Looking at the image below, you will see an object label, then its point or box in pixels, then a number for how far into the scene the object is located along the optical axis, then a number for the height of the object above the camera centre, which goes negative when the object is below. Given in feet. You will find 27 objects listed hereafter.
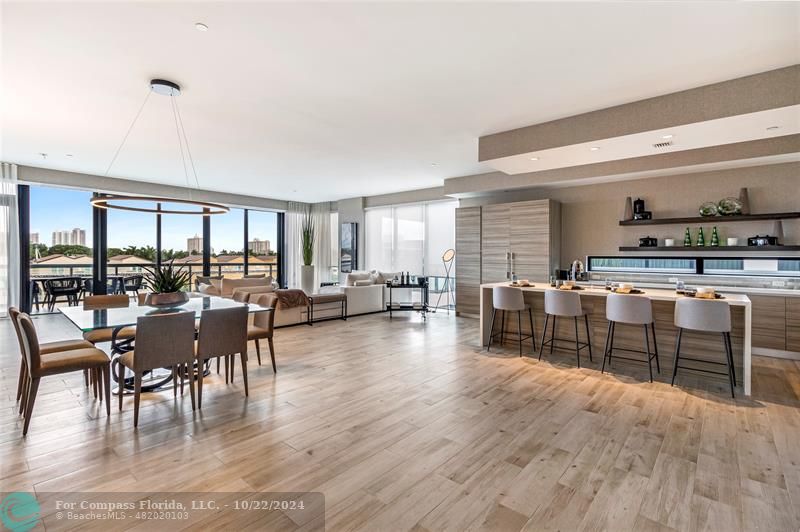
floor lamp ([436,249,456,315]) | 28.55 -1.63
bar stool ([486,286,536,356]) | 15.71 -1.67
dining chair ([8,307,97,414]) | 9.50 -2.45
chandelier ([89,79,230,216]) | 11.16 +5.27
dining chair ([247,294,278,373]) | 13.06 -2.27
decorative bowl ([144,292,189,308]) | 12.12 -1.28
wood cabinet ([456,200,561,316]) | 21.72 +1.08
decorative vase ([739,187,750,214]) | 16.69 +2.80
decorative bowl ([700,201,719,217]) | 17.40 +2.46
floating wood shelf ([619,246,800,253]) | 16.00 +0.61
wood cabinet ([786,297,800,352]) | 15.01 -2.53
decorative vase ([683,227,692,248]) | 18.33 +1.09
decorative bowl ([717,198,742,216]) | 16.81 +2.49
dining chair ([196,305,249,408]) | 10.52 -2.17
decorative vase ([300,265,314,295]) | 31.53 -1.46
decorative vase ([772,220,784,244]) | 16.24 +1.36
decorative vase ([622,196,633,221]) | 19.84 +2.83
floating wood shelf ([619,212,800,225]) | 15.83 +1.97
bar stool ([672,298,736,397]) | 11.29 -1.76
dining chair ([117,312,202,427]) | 9.29 -2.22
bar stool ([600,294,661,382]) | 12.67 -1.73
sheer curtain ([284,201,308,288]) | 36.73 +1.90
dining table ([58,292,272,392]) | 9.89 -1.62
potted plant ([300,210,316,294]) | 31.60 -0.54
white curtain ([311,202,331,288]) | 37.04 +1.81
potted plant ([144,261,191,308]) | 12.18 -0.94
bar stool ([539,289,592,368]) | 14.34 -1.70
